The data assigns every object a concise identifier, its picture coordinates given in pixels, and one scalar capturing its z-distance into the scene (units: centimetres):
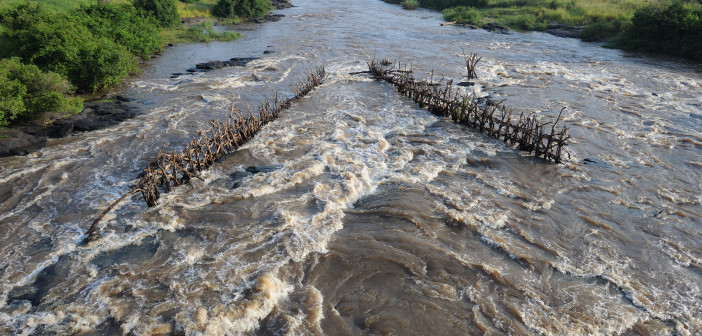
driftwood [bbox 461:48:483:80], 2167
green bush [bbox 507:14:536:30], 3795
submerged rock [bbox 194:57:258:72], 2363
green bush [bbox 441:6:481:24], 4081
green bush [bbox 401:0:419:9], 5438
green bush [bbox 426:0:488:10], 4991
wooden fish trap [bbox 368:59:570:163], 1290
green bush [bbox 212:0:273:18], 4153
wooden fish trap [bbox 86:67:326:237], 1013
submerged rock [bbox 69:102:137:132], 1487
